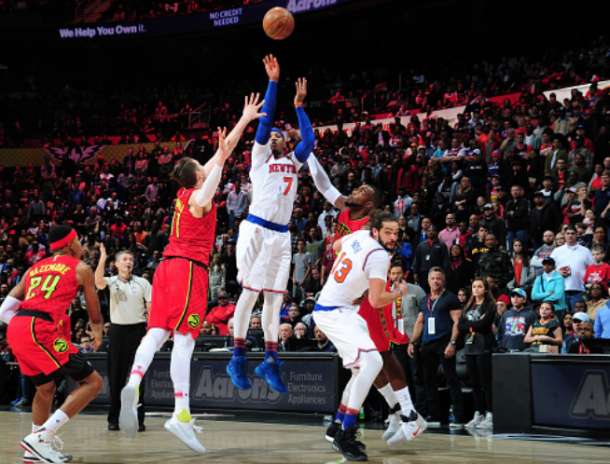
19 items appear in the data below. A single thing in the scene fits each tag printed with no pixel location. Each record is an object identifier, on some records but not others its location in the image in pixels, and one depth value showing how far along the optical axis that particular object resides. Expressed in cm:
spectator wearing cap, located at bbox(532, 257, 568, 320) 1213
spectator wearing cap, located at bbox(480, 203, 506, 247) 1394
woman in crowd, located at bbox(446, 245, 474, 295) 1353
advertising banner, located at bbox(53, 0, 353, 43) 2909
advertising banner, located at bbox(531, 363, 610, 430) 881
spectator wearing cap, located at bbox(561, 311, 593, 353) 1045
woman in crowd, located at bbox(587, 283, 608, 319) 1130
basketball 835
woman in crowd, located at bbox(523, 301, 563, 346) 1046
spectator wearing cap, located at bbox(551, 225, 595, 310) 1227
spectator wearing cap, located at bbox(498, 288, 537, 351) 1099
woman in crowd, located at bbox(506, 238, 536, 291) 1314
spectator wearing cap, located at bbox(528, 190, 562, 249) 1366
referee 1030
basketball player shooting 817
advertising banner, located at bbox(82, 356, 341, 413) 1145
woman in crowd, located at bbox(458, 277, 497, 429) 1024
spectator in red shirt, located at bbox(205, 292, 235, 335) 1496
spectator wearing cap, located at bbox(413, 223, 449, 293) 1412
